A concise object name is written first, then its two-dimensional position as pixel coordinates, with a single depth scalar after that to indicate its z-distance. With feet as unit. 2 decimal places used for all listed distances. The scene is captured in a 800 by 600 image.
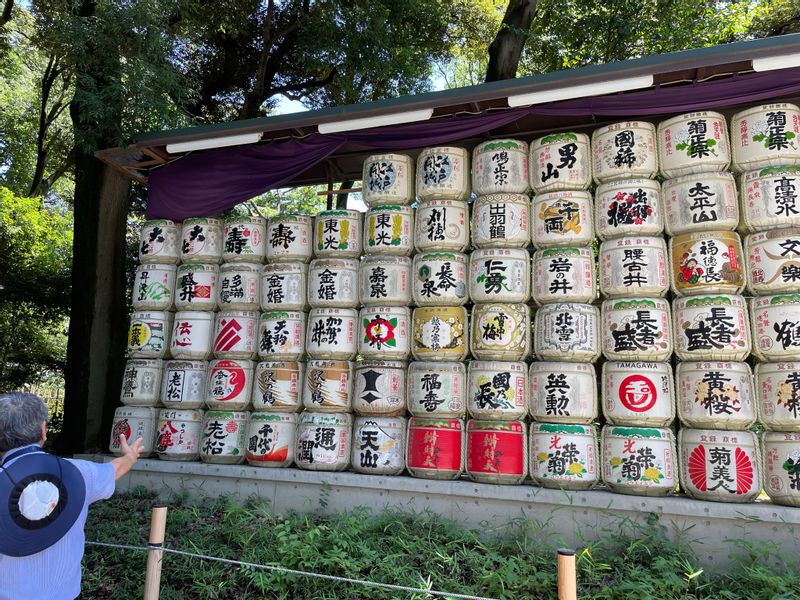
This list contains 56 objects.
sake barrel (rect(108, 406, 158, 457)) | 17.53
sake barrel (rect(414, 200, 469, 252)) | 16.35
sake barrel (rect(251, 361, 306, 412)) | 16.63
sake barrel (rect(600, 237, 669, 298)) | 14.38
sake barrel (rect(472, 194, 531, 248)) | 15.80
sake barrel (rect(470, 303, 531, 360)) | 15.20
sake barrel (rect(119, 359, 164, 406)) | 17.81
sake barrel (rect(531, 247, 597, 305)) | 14.94
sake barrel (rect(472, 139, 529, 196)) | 16.25
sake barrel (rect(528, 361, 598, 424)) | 14.25
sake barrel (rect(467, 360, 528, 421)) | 14.75
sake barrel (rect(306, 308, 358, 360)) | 16.55
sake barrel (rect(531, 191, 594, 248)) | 15.33
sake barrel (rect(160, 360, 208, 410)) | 17.42
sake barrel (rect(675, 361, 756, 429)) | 13.12
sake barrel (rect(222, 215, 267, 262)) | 18.12
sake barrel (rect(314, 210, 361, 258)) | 17.34
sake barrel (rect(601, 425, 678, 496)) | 13.30
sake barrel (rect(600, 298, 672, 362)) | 14.01
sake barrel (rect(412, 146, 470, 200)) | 16.72
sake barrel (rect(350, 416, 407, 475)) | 15.51
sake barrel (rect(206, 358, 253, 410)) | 16.99
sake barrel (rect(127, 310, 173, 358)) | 18.15
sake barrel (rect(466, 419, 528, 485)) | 14.46
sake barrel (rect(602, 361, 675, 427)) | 13.66
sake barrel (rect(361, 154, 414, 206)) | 17.19
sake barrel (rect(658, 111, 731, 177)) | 14.61
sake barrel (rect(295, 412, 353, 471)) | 15.85
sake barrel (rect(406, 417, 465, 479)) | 14.99
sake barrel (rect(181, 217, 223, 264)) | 18.52
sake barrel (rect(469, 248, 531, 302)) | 15.46
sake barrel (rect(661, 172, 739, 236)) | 14.20
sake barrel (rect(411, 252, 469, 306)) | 15.98
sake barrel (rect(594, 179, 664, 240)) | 14.71
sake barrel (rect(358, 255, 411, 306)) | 16.42
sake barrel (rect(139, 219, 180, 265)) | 18.83
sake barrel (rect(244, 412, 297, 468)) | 16.29
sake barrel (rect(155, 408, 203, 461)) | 17.15
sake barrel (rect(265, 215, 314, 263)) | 17.83
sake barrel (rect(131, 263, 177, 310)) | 18.47
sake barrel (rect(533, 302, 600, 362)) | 14.58
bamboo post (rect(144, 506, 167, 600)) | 9.84
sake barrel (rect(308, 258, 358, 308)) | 16.85
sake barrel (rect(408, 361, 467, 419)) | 15.29
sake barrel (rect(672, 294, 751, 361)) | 13.42
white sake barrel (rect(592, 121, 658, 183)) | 15.17
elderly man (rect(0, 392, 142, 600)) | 6.74
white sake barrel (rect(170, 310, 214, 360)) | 17.81
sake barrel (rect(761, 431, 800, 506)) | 12.55
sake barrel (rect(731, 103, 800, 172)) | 14.11
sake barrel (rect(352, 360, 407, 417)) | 15.78
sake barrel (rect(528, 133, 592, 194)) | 15.74
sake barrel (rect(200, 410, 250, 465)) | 16.70
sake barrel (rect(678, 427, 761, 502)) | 12.80
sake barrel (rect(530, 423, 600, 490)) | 13.89
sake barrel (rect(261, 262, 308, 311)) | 17.37
